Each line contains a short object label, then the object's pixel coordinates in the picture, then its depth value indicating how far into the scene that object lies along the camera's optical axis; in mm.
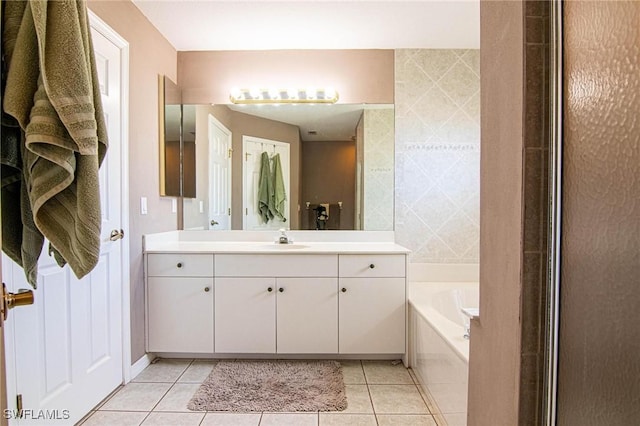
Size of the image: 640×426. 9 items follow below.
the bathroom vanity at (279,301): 2338
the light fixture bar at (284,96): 2760
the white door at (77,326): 1400
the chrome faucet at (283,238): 2717
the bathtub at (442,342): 1608
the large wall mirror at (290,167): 2812
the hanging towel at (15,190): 719
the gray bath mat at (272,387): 1886
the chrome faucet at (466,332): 1734
